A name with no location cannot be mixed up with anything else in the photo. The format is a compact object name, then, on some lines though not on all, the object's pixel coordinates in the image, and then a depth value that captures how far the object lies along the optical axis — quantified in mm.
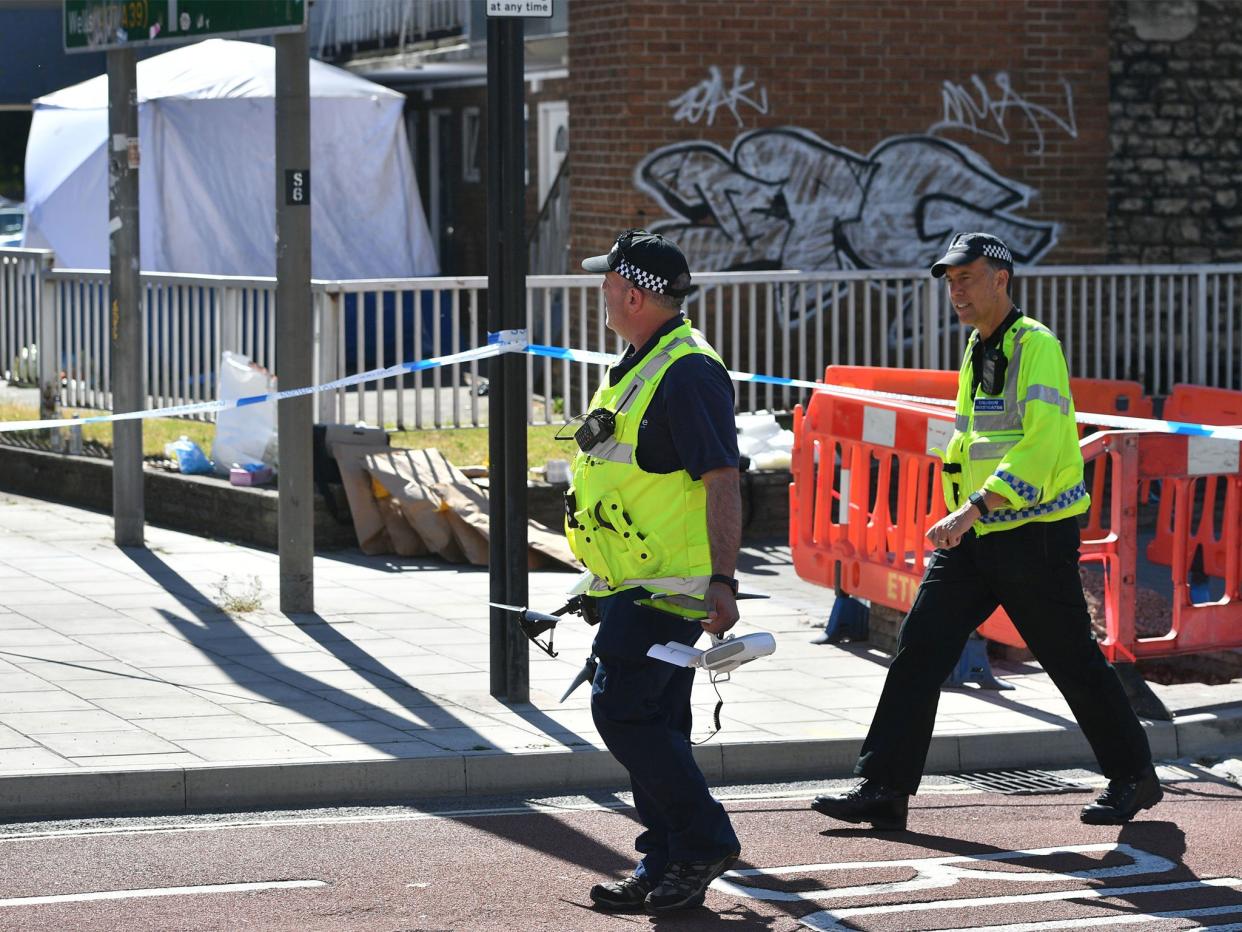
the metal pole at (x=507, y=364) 16422
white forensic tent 41812
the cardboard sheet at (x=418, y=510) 23203
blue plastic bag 25734
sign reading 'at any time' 16062
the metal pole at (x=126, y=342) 23219
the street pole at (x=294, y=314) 19703
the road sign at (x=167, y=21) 19328
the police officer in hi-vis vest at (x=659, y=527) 11344
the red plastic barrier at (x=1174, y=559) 16547
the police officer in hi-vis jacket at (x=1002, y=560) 13539
